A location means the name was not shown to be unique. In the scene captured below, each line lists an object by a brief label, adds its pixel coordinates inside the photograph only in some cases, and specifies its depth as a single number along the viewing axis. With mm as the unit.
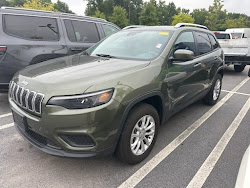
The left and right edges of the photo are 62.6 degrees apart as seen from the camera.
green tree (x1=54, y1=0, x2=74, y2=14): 64438
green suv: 1962
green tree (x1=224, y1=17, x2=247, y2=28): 43166
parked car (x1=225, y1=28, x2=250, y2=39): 15051
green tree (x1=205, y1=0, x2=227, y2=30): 34344
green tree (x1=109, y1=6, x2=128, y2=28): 34906
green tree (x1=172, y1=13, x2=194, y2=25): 35031
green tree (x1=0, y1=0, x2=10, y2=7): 63106
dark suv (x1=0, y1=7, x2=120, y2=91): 3838
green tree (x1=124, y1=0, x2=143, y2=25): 52031
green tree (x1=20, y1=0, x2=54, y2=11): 26731
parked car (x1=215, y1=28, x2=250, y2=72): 8336
